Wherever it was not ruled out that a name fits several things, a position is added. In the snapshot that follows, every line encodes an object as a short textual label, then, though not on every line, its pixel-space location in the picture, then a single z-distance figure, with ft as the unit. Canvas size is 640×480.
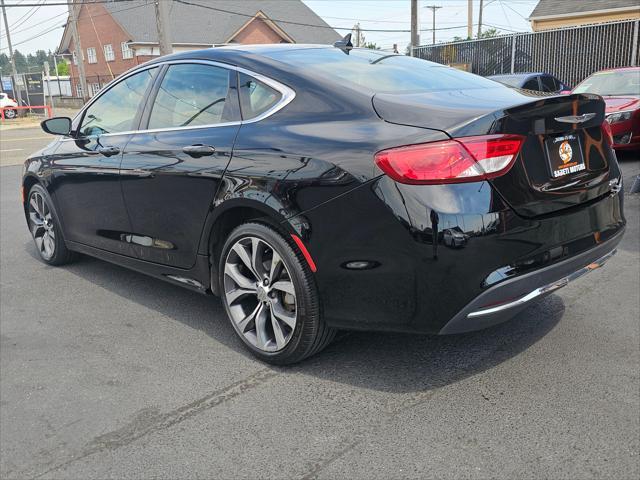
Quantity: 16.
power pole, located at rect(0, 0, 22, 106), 144.13
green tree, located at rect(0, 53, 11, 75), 449.19
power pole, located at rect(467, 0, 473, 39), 143.84
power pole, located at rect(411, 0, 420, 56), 85.30
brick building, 146.30
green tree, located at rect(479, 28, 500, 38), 222.44
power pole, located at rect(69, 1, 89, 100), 114.73
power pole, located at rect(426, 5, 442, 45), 269.54
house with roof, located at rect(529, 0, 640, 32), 88.28
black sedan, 8.63
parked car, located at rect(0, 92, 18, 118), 120.88
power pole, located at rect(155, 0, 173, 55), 69.92
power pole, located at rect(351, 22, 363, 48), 201.16
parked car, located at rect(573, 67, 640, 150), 28.94
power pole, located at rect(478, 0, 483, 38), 209.39
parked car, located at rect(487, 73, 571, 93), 39.39
